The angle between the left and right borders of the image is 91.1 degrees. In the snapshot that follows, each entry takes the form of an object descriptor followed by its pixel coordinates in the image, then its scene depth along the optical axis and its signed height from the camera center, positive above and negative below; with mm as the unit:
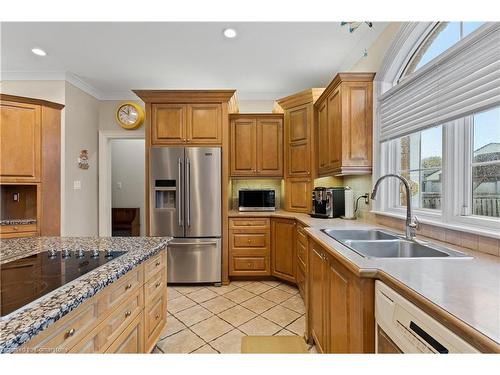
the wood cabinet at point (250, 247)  3289 -823
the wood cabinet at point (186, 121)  3170 +841
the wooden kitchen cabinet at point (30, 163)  2959 +290
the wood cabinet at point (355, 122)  2342 +613
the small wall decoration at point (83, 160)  3717 +406
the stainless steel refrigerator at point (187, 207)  3119 -269
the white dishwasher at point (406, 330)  652 -448
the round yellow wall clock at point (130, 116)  4074 +1170
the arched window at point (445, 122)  1281 +412
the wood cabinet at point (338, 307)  1061 -635
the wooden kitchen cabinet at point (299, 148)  3152 +510
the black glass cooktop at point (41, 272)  901 -404
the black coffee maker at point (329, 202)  2793 -193
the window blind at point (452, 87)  1198 +603
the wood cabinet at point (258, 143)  3613 +634
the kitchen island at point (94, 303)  745 -463
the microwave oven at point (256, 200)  3568 -206
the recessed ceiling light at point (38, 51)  2895 +1609
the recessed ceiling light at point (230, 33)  2483 +1576
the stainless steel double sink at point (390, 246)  1339 -387
